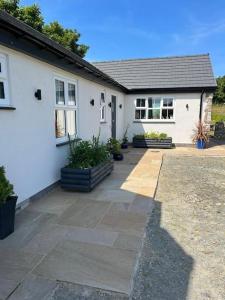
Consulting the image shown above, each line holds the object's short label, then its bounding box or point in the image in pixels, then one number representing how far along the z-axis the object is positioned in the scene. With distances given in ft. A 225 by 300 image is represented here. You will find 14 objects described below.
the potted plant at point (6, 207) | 10.50
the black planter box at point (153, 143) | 38.83
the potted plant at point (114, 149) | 29.35
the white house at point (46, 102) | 12.85
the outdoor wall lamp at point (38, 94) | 15.28
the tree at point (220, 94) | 128.67
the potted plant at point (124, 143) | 39.05
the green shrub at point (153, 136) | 39.58
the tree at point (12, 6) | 46.12
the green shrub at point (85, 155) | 18.03
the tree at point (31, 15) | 48.08
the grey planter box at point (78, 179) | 16.96
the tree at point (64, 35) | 61.46
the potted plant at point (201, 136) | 38.06
